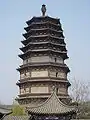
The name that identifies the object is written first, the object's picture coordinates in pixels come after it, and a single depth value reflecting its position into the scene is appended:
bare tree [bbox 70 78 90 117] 37.96
